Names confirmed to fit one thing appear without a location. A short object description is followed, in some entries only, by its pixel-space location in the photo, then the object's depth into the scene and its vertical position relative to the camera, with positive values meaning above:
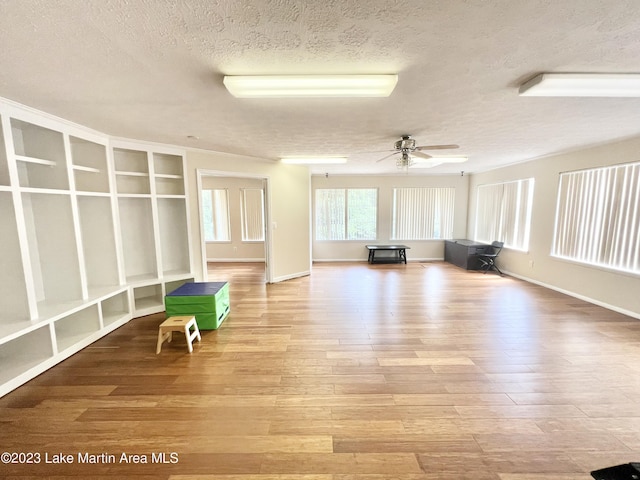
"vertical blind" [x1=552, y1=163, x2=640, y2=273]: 3.44 -0.05
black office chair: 5.77 -1.04
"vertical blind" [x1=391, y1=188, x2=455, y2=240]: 7.17 +0.08
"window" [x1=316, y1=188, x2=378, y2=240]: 7.18 +0.10
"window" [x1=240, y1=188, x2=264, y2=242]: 6.97 +0.10
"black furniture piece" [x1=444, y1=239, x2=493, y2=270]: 6.07 -0.93
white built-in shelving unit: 2.21 -0.19
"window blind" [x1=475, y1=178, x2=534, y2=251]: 5.25 +0.05
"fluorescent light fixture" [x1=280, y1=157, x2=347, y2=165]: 4.60 +1.08
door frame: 4.08 +0.07
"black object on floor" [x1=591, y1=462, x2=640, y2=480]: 0.94 -1.01
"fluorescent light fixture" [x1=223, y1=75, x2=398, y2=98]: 1.74 +0.95
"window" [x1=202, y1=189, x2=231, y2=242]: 6.97 +0.09
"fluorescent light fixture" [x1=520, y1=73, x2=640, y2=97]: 1.74 +0.94
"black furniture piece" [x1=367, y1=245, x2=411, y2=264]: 6.84 -1.07
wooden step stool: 2.63 -1.17
